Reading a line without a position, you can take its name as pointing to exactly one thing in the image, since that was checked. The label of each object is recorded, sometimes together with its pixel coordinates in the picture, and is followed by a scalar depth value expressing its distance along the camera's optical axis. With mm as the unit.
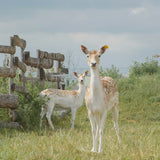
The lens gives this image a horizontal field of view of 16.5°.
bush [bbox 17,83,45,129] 16481
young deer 17538
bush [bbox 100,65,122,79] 30751
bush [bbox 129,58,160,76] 35965
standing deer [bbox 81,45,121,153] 9478
